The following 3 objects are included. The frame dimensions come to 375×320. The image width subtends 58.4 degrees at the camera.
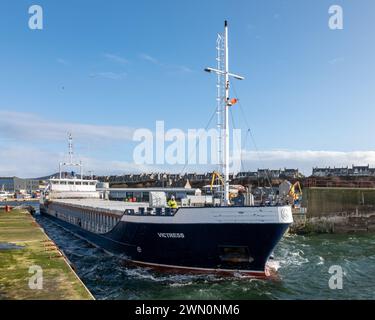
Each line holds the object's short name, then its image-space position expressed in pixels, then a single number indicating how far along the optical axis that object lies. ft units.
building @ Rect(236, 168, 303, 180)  480.73
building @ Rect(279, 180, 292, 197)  230.68
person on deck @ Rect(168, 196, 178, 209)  77.19
